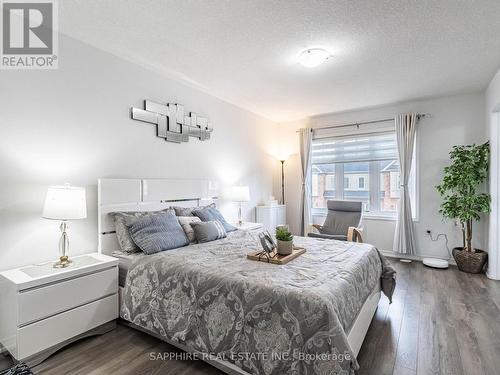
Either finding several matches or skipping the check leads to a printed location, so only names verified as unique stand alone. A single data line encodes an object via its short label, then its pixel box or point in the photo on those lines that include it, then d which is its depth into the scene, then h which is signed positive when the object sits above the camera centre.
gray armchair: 4.21 -0.51
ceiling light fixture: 2.78 +1.38
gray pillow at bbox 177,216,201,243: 2.99 -0.44
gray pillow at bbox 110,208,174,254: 2.64 -0.42
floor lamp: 5.90 +0.14
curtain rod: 4.46 +1.18
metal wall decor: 3.21 +0.86
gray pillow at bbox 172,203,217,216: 3.24 -0.30
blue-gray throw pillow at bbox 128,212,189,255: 2.55 -0.47
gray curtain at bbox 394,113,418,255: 4.46 -0.04
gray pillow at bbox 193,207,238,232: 3.35 -0.37
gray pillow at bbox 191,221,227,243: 2.96 -0.50
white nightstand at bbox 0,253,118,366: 1.87 -0.91
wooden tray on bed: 2.17 -0.59
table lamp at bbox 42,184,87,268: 2.11 -0.16
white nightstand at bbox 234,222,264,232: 4.08 -0.62
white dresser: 5.15 -0.58
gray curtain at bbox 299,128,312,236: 5.47 +0.16
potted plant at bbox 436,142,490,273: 3.74 -0.13
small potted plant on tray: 2.33 -0.49
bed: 1.47 -0.76
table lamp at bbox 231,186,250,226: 4.27 -0.12
